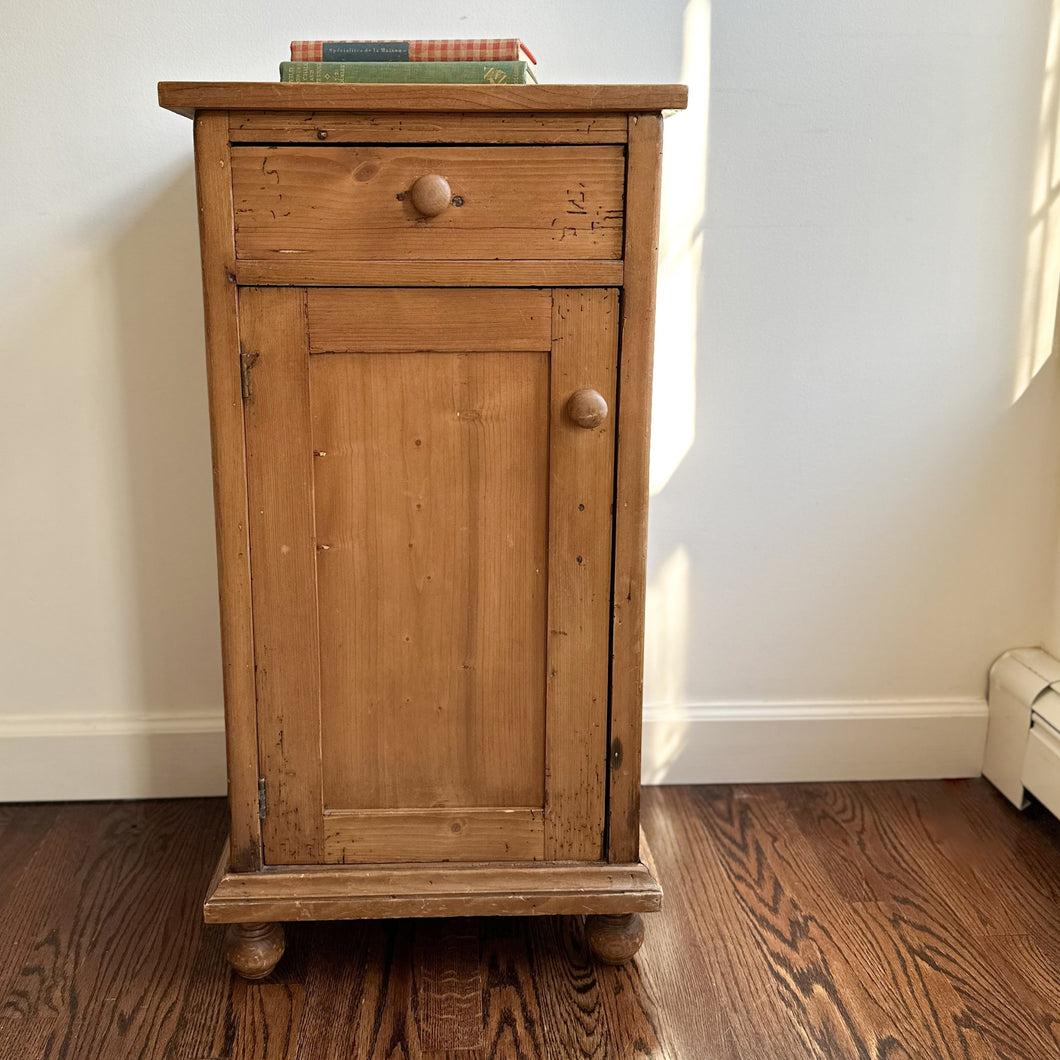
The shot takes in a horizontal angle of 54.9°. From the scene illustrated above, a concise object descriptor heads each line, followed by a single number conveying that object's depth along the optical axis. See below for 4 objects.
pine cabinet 1.14
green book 1.16
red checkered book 1.19
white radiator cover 1.67
